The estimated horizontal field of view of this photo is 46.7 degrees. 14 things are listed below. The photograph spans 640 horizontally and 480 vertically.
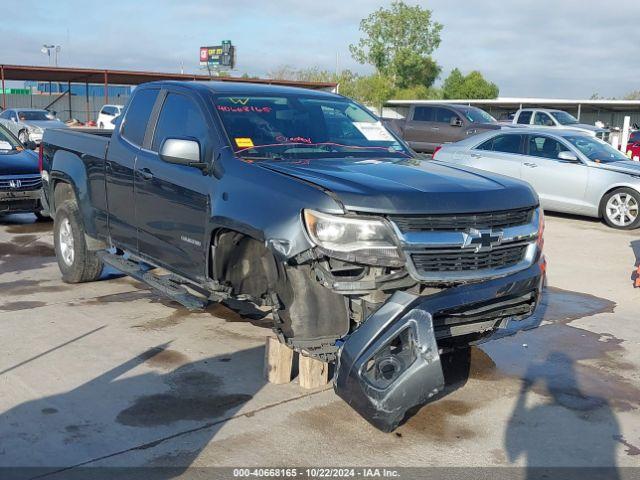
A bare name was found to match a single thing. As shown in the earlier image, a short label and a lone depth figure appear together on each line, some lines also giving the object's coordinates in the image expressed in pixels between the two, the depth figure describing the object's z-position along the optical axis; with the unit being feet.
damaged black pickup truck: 13.21
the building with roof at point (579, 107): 148.88
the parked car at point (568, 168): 40.88
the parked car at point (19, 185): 35.40
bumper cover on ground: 12.65
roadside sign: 250.37
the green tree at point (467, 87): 214.48
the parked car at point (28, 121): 90.33
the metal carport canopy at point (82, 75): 118.80
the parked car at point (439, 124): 70.90
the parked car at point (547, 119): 72.28
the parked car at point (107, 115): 110.52
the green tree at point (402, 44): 225.97
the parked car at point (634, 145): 73.36
